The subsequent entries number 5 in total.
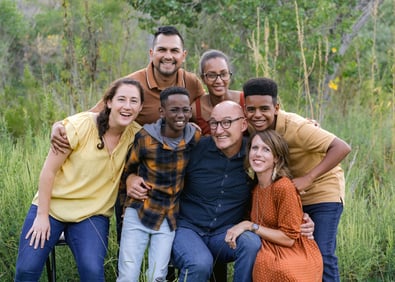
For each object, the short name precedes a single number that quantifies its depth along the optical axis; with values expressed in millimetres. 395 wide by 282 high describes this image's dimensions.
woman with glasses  4050
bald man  3607
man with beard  4207
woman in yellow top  3520
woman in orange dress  3357
